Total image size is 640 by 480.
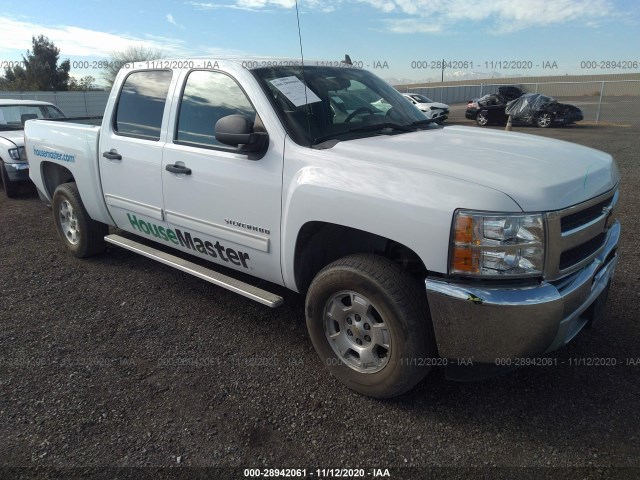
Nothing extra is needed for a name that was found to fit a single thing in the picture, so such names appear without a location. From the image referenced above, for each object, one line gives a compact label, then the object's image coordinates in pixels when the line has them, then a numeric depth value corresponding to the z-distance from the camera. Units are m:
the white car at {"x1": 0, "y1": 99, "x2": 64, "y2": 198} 8.30
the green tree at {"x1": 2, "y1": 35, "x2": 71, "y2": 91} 39.09
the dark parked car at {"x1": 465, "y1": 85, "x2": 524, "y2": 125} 22.95
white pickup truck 2.33
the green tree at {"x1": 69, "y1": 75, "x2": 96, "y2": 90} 40.31
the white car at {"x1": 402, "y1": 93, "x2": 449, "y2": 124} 22.89
